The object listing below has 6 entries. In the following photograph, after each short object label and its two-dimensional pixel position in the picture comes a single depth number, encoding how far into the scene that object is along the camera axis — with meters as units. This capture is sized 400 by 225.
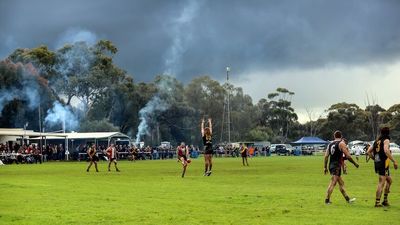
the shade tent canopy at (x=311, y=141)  115.12
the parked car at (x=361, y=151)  90.94
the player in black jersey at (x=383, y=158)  16.83
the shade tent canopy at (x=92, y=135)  78.19
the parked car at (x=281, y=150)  106.31
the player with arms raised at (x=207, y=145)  32.50
